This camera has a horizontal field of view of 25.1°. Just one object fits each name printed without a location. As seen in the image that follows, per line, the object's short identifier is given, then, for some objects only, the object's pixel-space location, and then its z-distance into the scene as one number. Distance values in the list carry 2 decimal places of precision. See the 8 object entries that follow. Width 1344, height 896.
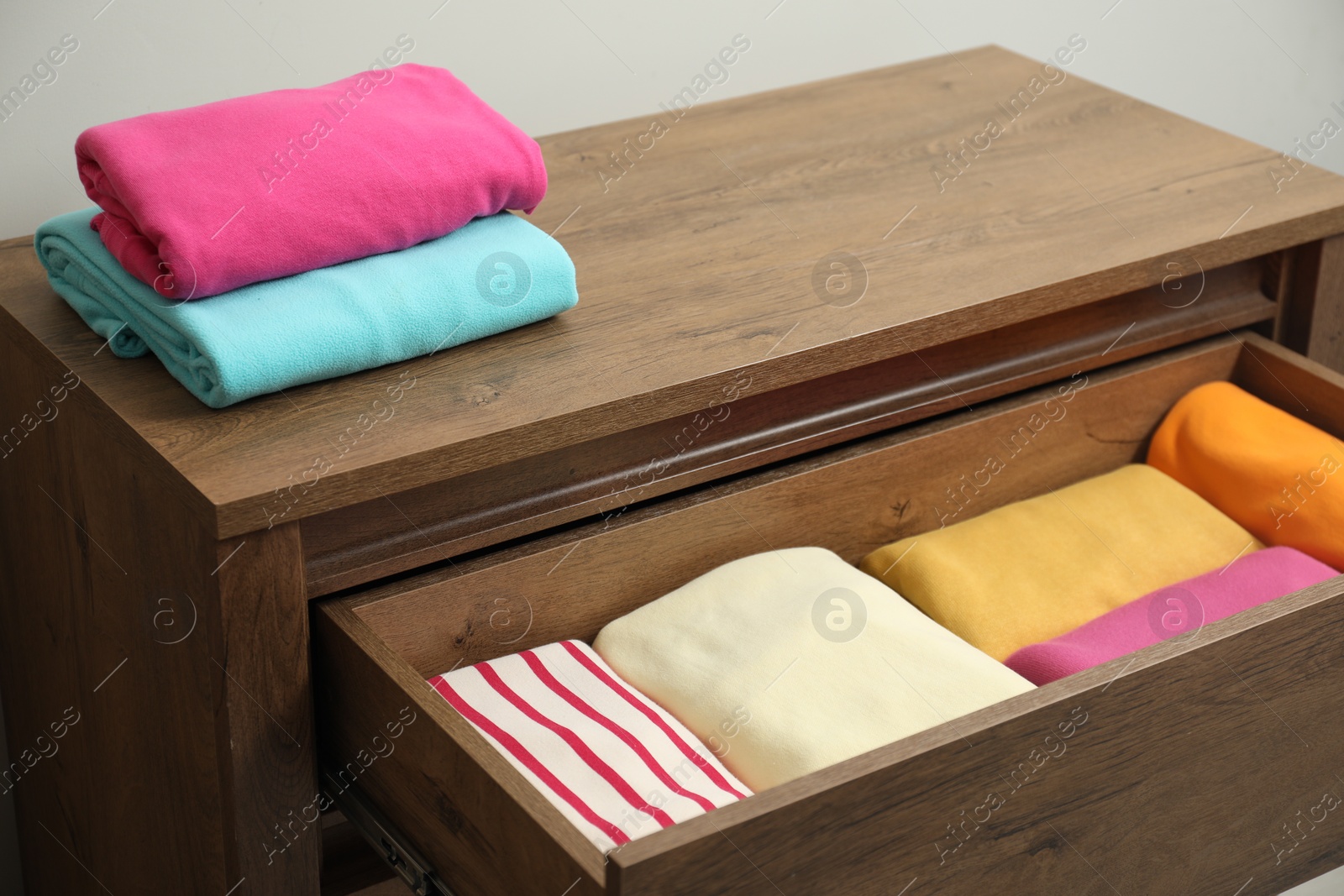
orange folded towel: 2.14
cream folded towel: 1.93
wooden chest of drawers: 1.82
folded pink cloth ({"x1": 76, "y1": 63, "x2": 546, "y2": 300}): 1.90
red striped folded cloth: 1.86
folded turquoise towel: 1.88
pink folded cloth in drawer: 2.02
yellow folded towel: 2.08
